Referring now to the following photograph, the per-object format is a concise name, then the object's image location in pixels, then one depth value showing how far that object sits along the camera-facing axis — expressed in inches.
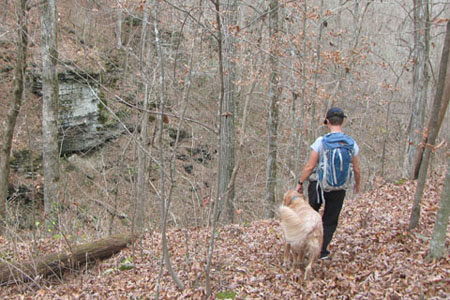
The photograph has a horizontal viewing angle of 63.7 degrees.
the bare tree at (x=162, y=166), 160.2
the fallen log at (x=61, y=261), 210.2
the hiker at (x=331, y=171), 167.5
